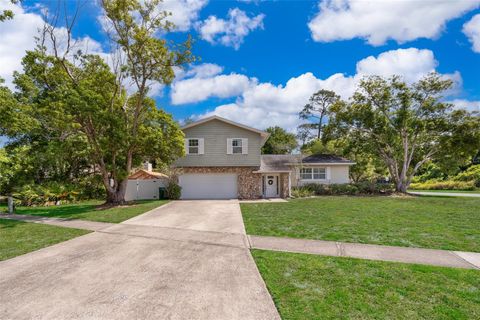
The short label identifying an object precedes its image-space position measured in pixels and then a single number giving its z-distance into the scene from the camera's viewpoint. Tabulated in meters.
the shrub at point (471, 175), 30.21
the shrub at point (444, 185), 29.70
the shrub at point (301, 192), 21.55
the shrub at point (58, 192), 17.47
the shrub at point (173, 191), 20.23
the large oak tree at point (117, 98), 14.61
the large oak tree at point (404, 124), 22.53
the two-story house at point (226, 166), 20.58
